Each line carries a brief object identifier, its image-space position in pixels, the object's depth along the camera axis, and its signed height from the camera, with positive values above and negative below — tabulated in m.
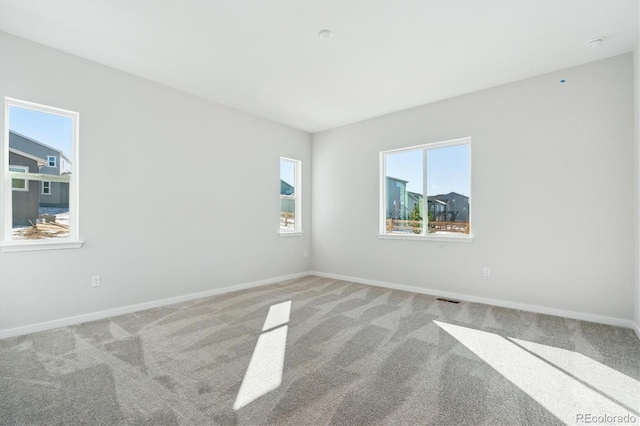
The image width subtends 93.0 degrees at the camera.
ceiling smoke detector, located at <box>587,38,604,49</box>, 2.93 +1.68
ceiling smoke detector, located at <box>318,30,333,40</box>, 2.81 +1.68
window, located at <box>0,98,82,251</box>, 2.99 +0.37
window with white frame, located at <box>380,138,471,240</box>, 4.34 +0.36
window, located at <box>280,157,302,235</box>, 5.68 +0.33
